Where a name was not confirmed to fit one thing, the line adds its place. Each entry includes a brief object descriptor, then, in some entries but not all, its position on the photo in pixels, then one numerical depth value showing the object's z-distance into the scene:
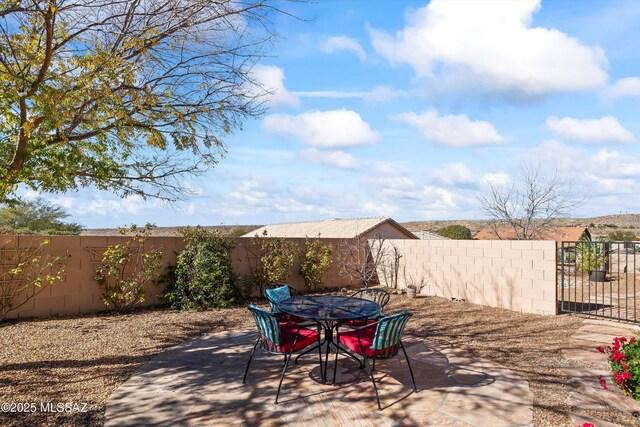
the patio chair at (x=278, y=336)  3.80
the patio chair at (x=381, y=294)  5.52
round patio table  4.00
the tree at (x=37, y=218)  16.03
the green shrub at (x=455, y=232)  25.22
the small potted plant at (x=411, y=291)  9.97
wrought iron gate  7.66
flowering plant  3.61
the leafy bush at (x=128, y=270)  7.67
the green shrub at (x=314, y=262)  10.59
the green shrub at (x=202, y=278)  8.05
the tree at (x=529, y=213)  14.88
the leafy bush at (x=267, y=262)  9.55
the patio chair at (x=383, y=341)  3.66
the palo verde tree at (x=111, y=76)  4.58
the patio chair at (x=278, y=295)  5.23
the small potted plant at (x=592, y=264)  12.56
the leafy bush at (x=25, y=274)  6.84
